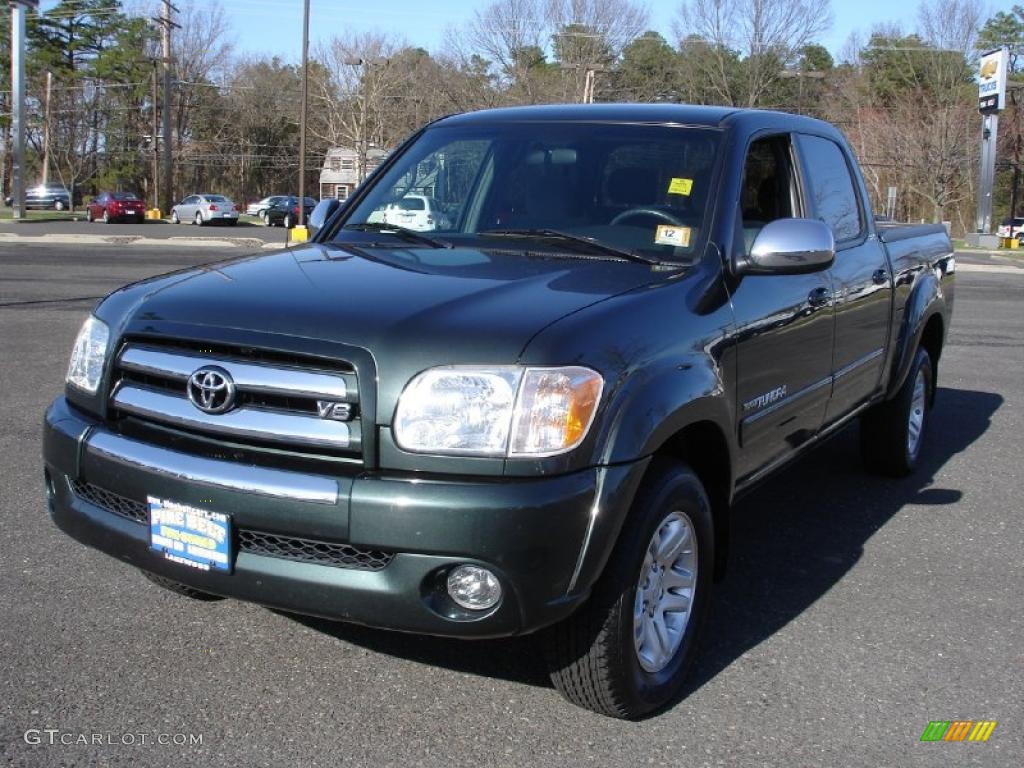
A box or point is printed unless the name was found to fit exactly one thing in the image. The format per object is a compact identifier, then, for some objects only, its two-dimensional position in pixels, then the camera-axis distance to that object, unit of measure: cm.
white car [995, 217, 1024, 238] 5142
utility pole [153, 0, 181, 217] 4973
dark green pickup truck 269
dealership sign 4384
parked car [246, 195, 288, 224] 5554
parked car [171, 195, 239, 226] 4647
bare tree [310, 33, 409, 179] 5956
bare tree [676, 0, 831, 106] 5150
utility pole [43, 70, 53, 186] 6372
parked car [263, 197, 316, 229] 4981
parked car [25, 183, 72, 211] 5806
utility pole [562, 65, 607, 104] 4466
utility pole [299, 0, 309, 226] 3541
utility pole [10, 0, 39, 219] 4116
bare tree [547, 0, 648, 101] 5462
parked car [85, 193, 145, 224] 4647
